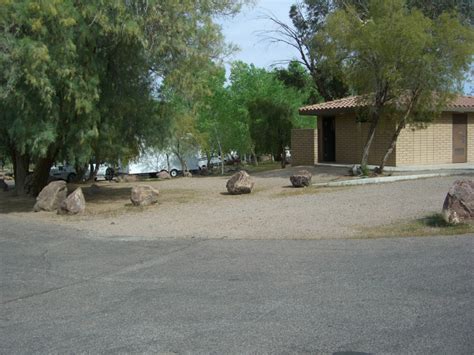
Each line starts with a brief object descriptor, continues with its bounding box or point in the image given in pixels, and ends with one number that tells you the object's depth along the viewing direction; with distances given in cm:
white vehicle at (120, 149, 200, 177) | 4488
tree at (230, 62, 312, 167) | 3703
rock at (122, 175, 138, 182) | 3762
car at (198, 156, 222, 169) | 5056
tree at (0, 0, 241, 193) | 1558
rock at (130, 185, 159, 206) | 1812
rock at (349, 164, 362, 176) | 2297
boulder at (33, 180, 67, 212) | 1808
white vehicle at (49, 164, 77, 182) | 4136
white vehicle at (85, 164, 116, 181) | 4306
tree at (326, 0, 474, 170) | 1977
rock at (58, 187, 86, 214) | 1697
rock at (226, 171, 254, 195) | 1984
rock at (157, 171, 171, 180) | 4093
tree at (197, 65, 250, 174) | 4503
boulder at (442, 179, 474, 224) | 1135
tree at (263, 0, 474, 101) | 3078
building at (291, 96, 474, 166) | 2589
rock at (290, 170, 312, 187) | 2070
